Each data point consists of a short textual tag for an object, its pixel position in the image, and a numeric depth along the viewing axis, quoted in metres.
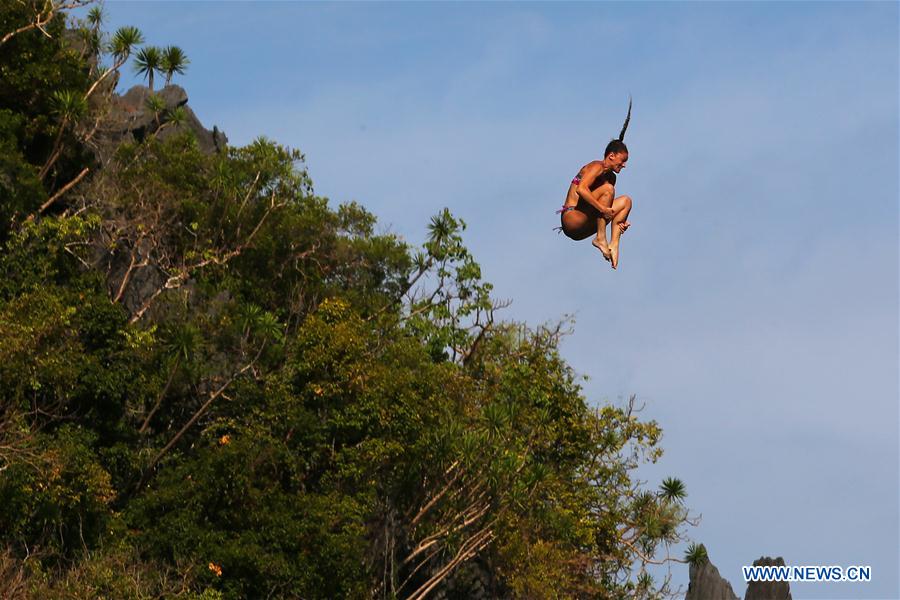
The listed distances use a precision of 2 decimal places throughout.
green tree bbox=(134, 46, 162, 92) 49.22
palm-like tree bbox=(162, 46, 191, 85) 49.19
